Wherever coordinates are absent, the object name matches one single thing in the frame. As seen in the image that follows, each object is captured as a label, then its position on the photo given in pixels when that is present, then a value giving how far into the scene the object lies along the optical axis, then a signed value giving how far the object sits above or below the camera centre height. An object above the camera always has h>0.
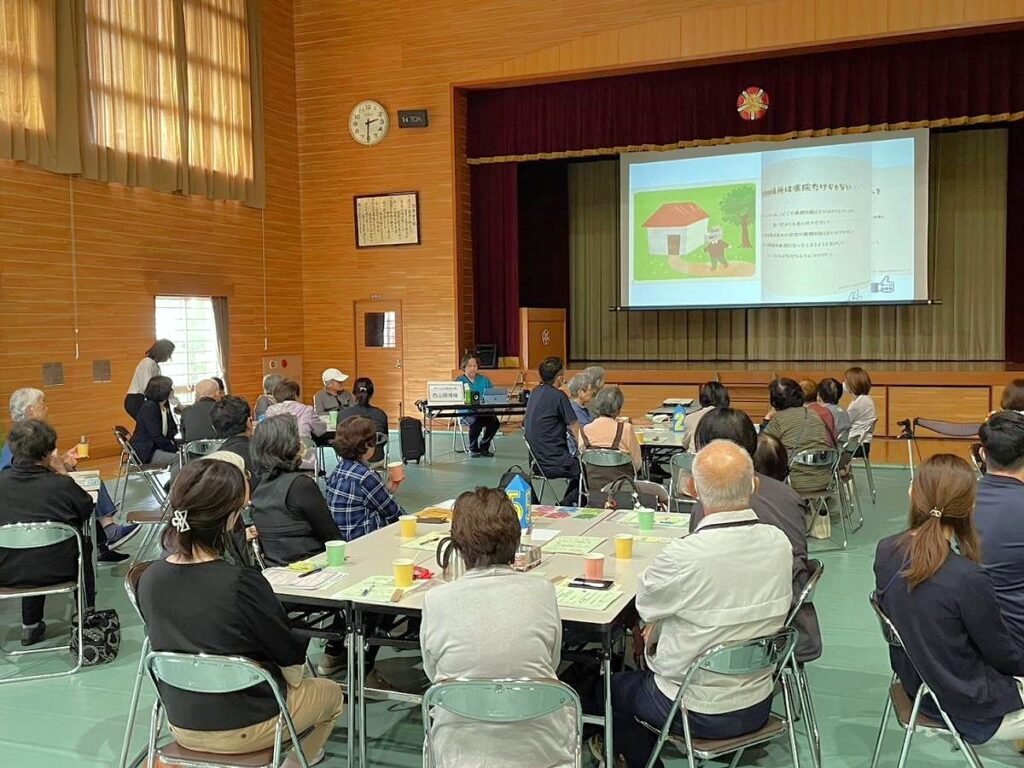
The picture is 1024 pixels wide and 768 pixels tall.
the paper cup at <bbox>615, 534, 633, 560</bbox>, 3.39 -0.78
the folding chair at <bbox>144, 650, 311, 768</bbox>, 2.43 -0.91
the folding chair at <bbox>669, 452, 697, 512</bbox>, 5.50 -0.88
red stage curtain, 11.20 +3.05
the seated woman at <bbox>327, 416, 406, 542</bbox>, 4.19 -0.72
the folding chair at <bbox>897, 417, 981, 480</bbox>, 7.27 -0.78
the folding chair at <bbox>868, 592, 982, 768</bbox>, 2.60 -1.13
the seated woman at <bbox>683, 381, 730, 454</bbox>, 6.20 -0.45
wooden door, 13.93 -0.22
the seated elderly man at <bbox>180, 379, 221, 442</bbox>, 7.14 -0.65
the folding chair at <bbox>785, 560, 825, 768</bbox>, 2.96 -1.20
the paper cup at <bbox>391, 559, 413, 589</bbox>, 3.06 -0.78
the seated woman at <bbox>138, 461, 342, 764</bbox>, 2.53 -0.76
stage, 10.91 -0.68
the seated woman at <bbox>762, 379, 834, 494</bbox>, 6.07 -0.65
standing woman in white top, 9.49 -0.23
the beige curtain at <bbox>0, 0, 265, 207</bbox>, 9.70 +2.94
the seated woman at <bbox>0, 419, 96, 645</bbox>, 4.27 -0.77
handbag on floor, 4.37 -1.43
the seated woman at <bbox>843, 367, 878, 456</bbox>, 7.48 -0.60
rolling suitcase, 9.78 -1.09
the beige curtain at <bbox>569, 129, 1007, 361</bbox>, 13.79 +0.32
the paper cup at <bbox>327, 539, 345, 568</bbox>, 3.40 -0.80
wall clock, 13.66 +3.16
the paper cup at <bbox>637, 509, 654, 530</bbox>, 3.88 -0.78
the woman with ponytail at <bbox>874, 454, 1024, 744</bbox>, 2.49 -0.77
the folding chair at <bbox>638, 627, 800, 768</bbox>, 2.52 -0.94
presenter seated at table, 10.70 -1.08
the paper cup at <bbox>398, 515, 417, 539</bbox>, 3.83 -0.79
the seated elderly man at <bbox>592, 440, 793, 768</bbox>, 2.59 -0.75
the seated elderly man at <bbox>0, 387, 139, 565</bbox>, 5.38 -0.92
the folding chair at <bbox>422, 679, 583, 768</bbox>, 2.20 -0.87
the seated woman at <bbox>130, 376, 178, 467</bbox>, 7.35 -0.77
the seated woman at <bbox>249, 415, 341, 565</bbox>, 3.84 -0.70
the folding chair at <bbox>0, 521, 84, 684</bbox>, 4.04 -0.87
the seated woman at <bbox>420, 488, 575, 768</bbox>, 2.30 -0.77
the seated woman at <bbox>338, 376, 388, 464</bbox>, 7.62 -0.62
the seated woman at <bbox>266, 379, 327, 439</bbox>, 7.21 -0.57
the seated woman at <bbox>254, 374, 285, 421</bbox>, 7.52 -0.46
